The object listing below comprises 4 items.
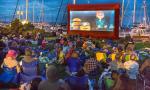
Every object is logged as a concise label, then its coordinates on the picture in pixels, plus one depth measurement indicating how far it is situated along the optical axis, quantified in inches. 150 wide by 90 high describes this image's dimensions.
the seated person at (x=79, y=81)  130.0
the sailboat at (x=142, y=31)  706.7
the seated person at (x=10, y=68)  153.8
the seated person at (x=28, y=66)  159.5
